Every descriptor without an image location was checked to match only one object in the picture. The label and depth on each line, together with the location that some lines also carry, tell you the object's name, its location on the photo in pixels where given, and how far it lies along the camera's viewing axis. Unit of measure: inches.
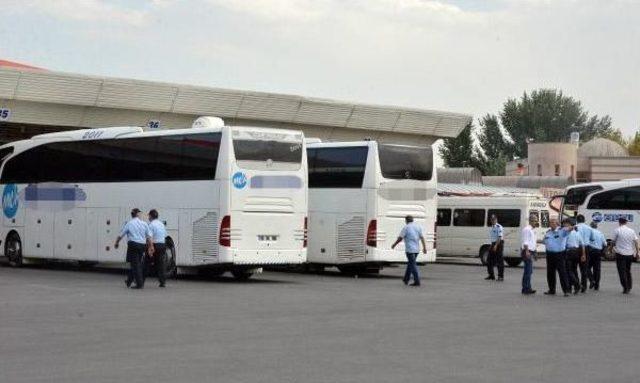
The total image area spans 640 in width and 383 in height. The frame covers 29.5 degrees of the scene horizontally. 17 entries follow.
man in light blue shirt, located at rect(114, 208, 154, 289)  967.0
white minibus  1700.3
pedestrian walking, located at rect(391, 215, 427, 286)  1103.0
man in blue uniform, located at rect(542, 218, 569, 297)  987.3
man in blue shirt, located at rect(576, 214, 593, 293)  1061.8
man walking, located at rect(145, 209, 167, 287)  991.0
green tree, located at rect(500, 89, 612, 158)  5246.1
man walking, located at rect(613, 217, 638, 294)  1045.2
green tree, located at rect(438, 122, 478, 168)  4845.0
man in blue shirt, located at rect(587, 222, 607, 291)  1100.5
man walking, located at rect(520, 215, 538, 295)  1013.2
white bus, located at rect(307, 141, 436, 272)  1232.2
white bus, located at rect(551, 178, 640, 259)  2032.5
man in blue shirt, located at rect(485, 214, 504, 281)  1255.5
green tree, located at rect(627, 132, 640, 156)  5196.9
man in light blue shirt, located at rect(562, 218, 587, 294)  1021.8
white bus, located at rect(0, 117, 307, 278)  1079.0
